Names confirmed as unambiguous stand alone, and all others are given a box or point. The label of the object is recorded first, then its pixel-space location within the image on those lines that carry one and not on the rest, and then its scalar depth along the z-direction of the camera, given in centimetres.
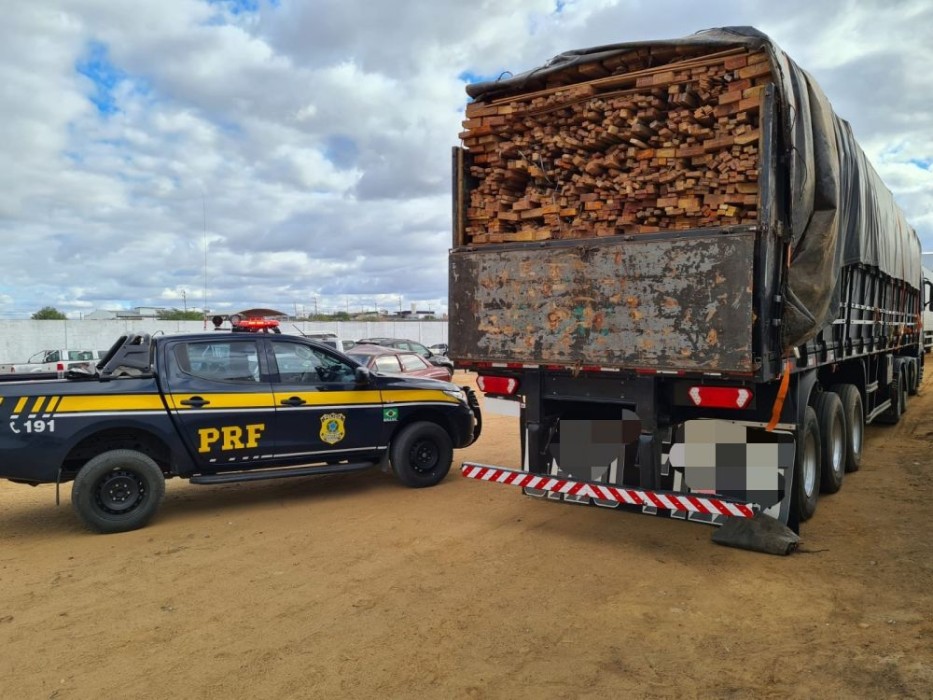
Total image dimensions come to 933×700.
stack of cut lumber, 495
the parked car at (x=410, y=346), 2373
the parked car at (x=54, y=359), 1650
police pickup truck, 602
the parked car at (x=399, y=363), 1355
